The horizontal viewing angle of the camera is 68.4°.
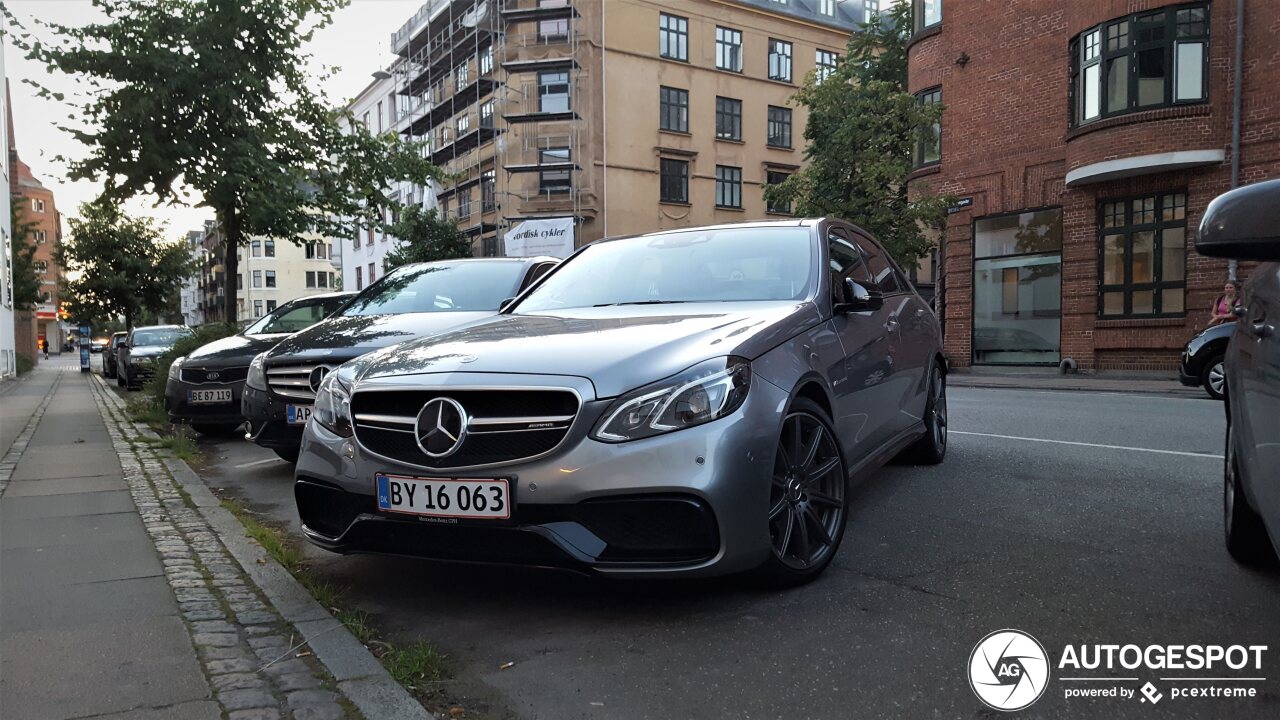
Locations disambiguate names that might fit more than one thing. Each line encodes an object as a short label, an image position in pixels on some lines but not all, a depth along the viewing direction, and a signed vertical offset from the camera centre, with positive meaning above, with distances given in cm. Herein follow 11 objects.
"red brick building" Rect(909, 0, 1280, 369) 1744 +320
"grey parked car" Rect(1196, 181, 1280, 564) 231 -18
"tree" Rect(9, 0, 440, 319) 1362 +315
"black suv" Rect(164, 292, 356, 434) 902 -61
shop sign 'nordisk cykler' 3744 +324
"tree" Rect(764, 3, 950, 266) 2125 +352
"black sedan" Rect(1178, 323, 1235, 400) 1237 -56
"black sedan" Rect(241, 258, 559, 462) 667 -7
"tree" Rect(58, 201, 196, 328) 3856 +224
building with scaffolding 3831 +897
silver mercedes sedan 312 -44
